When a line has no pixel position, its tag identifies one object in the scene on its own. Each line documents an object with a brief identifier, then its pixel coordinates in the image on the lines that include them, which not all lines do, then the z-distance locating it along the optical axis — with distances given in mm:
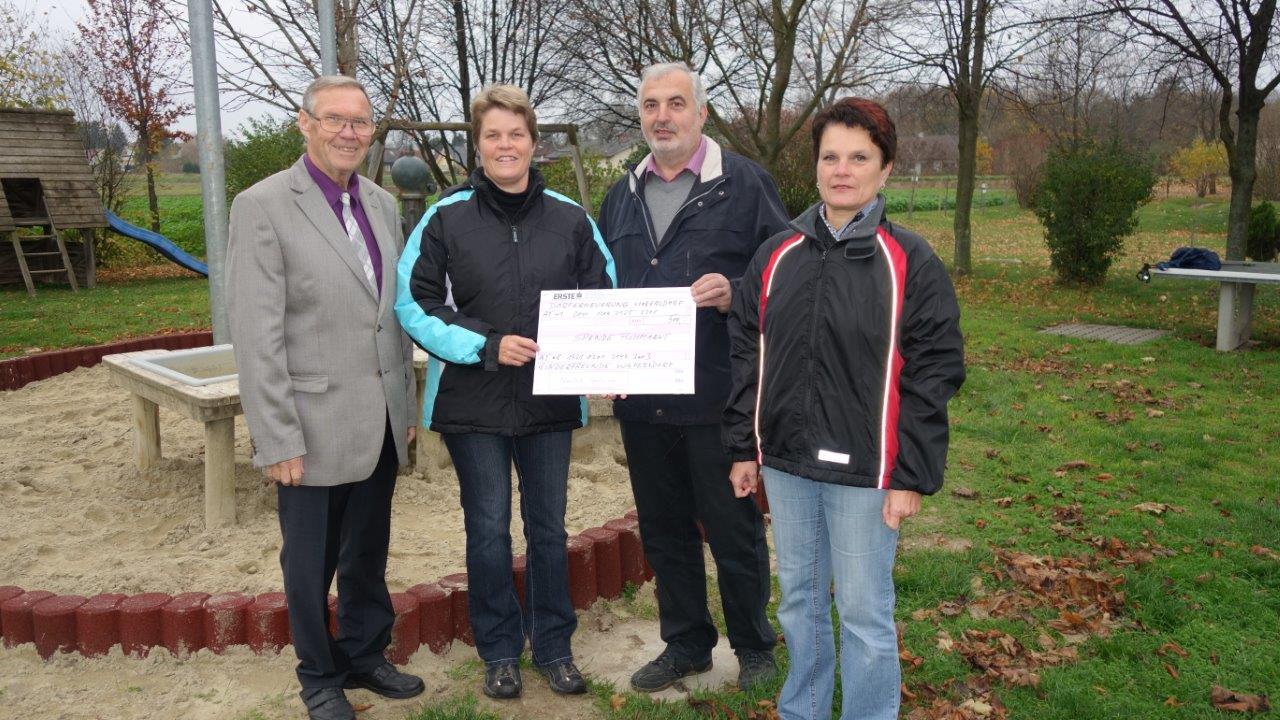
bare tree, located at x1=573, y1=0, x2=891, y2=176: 15461
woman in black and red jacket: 2568
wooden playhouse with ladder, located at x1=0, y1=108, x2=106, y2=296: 16656
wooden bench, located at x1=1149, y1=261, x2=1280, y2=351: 9477
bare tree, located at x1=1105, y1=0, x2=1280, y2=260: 12102
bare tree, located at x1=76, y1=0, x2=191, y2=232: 22688
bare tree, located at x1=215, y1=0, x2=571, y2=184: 15352
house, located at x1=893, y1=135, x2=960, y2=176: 60062
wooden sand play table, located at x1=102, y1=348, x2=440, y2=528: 4598
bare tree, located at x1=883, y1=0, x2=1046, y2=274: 16281
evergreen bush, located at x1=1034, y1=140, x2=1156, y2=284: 14414
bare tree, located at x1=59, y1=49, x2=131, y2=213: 21328
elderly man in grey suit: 2994
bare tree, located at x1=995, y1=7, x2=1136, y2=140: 13609
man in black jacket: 3316
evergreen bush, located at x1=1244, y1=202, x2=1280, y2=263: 14633
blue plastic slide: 14658
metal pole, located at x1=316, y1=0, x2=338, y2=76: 6617
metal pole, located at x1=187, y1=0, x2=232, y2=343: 5629
